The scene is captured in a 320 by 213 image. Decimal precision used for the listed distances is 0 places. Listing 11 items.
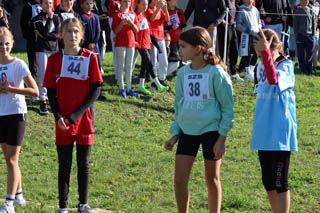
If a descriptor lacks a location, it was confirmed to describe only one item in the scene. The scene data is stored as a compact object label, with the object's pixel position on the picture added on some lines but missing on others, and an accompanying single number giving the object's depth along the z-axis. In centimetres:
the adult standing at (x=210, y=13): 1217
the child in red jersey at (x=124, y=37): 1079
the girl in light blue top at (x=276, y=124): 532
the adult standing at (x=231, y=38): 1270
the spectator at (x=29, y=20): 972
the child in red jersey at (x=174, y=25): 1253
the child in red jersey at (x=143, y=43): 1130
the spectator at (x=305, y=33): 1390
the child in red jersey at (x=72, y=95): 573
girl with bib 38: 527
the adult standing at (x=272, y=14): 1345
